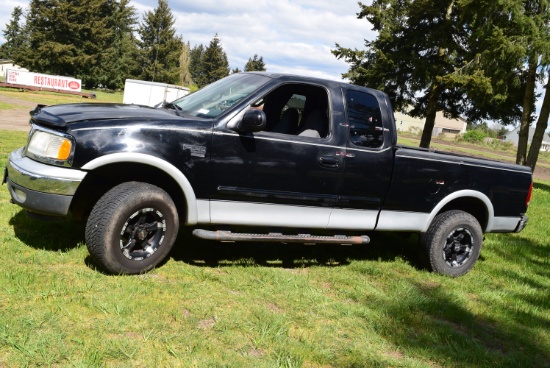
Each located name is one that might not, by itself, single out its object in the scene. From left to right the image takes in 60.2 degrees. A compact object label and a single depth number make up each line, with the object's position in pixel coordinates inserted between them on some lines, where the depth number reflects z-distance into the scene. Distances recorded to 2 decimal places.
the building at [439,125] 86.19
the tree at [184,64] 67.69
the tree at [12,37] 104.81
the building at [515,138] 95.79
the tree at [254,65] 95.04
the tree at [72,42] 62.09
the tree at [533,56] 16.45
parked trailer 30.78
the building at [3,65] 86.12
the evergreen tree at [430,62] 19.03
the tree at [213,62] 85.12
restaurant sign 42.69
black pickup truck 3.95
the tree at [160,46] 65.69
